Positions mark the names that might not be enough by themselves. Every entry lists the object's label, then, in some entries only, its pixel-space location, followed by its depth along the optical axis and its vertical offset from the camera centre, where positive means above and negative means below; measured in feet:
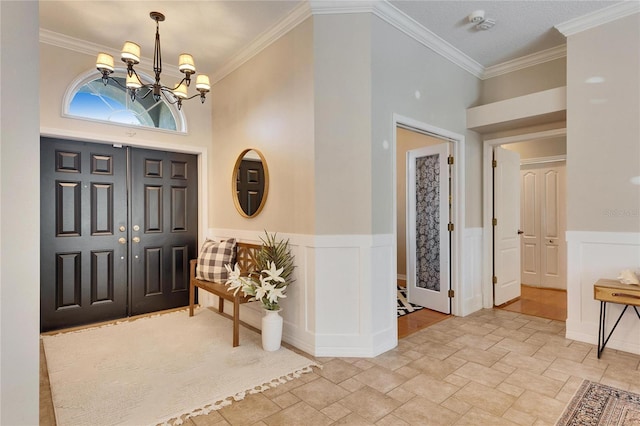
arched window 11.90 +4.10
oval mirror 11.68 +1.15
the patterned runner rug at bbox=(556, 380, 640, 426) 6.54 -4.05
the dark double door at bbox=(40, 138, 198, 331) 11.62 -0.62
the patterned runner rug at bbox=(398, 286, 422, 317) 13.70 -4.00
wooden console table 8.74 -2.23
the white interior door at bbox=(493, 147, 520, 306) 14.43 -0.57
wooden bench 10.11 -2.48
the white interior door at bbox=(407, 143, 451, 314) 13.50 -0.62
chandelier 8.60 +3.97
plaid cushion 11.98 -1.68
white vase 9.75 -3.42
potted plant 9.66 -2.09
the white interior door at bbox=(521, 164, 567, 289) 17.62 -0.71
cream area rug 6.97 -4.01
